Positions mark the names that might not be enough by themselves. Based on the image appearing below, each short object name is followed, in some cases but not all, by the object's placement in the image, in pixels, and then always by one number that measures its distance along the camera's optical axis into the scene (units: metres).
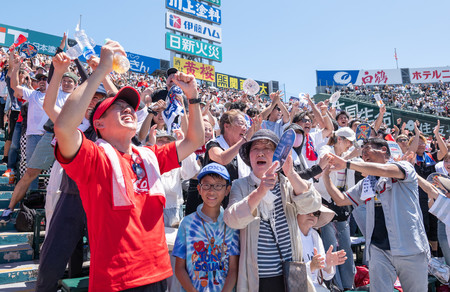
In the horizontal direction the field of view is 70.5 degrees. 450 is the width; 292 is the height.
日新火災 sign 25.16
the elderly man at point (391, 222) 3.08
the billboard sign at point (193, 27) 25.19
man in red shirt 1.59
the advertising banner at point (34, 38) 21.28
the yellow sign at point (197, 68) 25.69
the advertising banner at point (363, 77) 41.44
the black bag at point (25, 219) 4.23
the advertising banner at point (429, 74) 42.06
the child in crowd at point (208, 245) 2.30
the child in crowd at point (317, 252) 2.41
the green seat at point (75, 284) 2.63
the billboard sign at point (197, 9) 25.42
